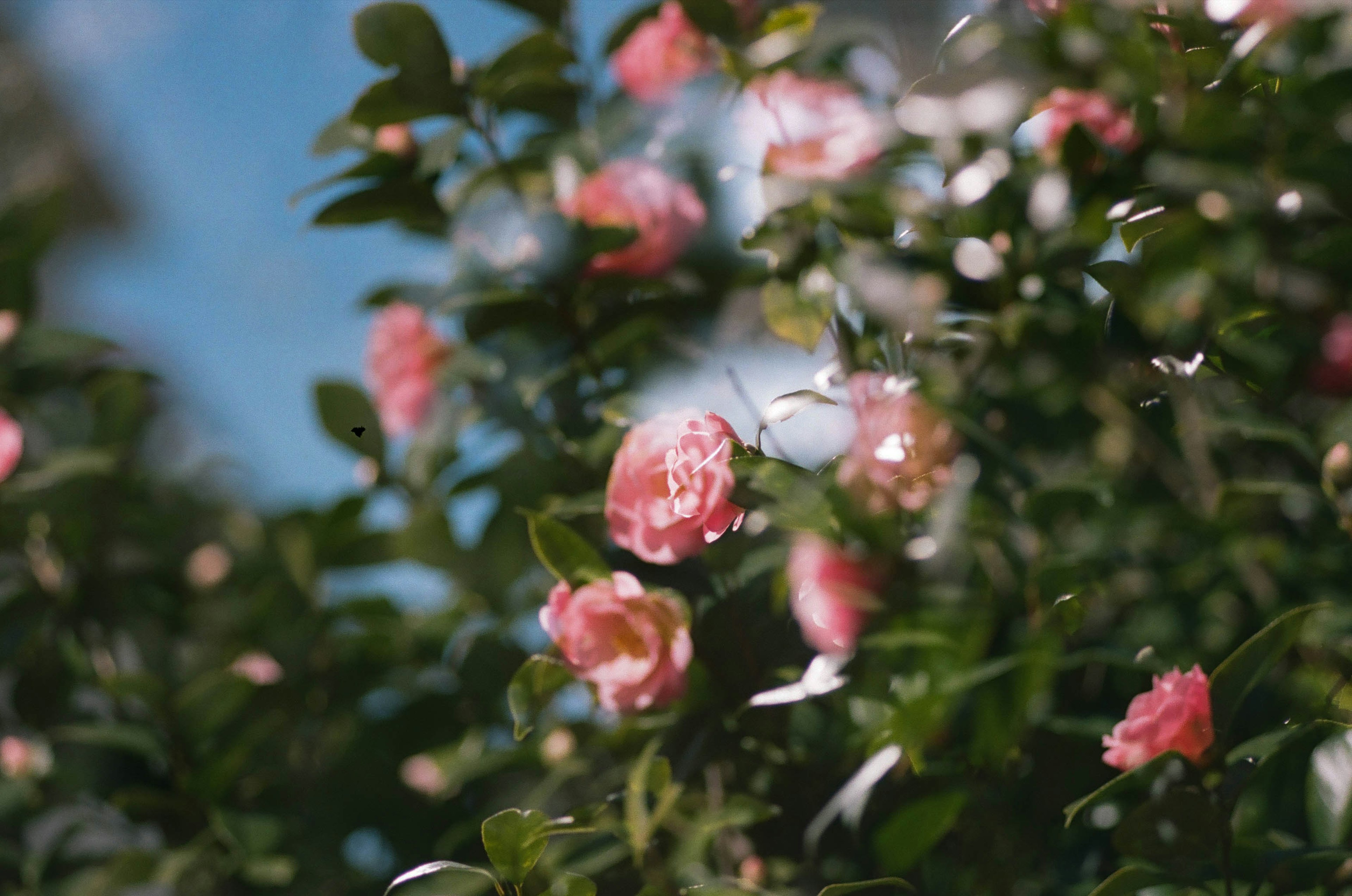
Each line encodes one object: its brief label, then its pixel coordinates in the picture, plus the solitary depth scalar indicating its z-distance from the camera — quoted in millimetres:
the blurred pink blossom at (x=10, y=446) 2250
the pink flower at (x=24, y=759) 2267
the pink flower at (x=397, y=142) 2132
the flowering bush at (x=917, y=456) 1876
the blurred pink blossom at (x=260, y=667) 2267
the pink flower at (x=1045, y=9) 2051
